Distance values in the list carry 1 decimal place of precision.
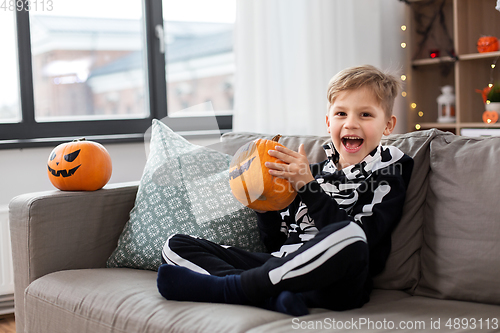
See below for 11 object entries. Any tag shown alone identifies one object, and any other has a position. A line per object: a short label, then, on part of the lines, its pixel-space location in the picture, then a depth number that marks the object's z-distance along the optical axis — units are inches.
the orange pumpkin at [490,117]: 113.3
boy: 43.5
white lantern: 127.1
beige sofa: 42.7
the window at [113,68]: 95.3
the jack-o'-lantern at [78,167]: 63.6
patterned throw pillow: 59.6
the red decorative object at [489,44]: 115.7
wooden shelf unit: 122.2
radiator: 83.0
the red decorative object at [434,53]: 127.1
